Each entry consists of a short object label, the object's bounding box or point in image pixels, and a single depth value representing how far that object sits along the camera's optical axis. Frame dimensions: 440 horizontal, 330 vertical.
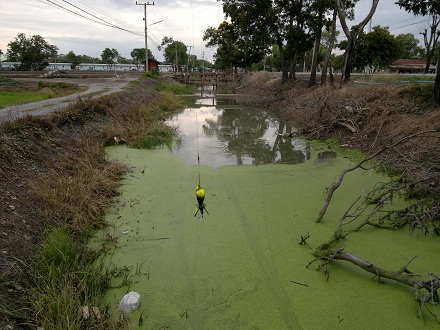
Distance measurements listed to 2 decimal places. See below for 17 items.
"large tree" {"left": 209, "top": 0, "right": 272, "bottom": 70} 19.25
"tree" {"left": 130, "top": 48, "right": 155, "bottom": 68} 73.42
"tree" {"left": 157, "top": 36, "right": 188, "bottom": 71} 60.78
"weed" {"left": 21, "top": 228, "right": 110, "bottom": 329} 2.60
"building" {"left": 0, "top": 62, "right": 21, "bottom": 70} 48.63
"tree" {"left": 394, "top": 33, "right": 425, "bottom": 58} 42.59
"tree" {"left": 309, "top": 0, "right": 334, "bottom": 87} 15.24
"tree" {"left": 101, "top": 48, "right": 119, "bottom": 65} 66.00
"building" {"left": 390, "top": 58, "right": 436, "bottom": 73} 31.77
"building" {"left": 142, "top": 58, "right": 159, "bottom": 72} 39.19
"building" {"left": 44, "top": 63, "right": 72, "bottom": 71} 53.96
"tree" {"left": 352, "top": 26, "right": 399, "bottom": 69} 22.19
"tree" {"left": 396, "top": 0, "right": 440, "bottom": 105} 7.80
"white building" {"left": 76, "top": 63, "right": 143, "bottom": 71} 61.12
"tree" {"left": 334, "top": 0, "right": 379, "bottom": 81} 10.88
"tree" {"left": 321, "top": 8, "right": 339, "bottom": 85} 13.91
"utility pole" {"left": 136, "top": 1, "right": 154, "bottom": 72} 28.86
